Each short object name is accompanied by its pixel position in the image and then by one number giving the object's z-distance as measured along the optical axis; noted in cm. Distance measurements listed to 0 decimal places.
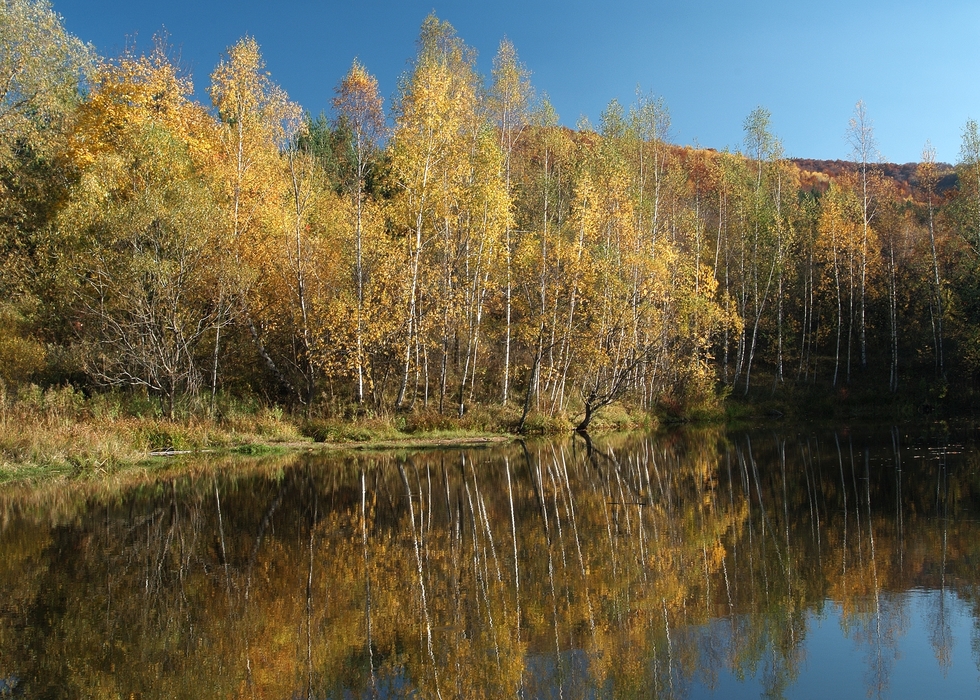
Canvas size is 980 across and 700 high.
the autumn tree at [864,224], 3844
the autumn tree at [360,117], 2567
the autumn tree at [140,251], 2291
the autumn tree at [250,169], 2566
